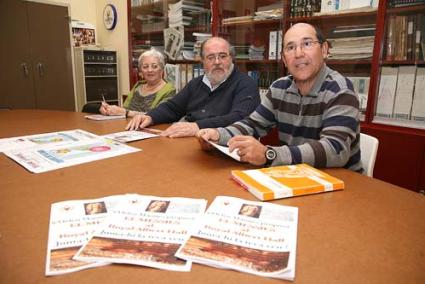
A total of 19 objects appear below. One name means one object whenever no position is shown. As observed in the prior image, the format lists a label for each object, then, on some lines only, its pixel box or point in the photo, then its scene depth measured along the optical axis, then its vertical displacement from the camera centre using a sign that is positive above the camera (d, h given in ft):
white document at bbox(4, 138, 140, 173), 3.67 -1.02
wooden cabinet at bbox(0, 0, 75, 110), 12.46 +0.41
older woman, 7.93 -0.43
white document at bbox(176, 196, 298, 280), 1.83 -1.01
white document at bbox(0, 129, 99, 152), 4.55 -1.02
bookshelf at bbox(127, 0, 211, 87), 11.42 +1.56
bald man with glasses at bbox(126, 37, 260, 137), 6.35 -0.52
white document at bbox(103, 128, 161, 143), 4.87 -1.00
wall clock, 14.56 +2.19
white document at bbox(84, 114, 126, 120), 6.74 -0.97
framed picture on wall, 14.65 +1.48
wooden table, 1.76 -1.03
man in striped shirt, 3.53 -0.59
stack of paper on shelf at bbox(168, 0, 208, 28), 11.39 +1.94
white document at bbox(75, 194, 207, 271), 1.87 -1.01
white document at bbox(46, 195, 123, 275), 1.83 -1.02
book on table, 2.77 -0.95
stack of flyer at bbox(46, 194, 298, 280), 1.85 -1.01
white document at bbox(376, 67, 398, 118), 7.32 -0.41
